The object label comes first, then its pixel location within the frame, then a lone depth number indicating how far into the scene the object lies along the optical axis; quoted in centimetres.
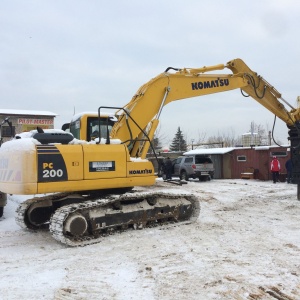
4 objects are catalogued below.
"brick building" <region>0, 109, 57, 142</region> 3183
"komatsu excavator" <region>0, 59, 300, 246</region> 559
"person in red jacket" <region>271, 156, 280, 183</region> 1792
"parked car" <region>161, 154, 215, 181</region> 1944
